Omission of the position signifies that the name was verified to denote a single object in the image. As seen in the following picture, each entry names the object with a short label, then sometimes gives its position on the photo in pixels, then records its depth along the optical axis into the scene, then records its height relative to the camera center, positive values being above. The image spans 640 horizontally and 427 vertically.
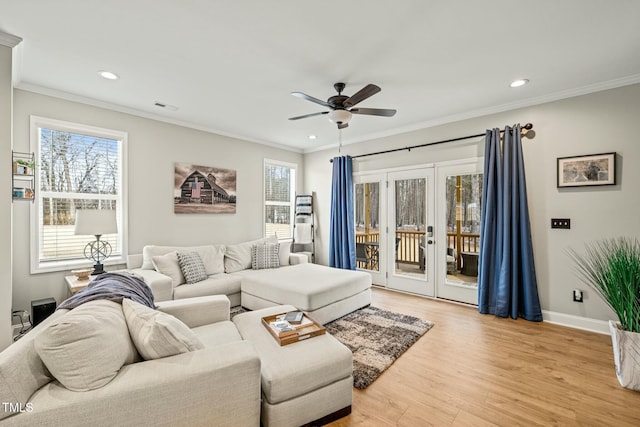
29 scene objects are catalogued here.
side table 2.91 -0.72
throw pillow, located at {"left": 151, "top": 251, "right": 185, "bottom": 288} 3.52 -0.66
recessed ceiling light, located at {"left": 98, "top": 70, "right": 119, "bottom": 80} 2.84 +1.43
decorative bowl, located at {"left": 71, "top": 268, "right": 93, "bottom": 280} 3.12 -0.66
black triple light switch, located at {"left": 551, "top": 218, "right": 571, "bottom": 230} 3.33 -0.13
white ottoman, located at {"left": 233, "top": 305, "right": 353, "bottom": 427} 1.62 -1.01
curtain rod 3.52 +1.07
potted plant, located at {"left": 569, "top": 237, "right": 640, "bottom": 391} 2.15 -0.78
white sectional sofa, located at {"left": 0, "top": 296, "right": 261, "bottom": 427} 1.07 -0.74
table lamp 2.98 -0.10
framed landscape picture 3.09 +0.47
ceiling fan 2.95 +1.10
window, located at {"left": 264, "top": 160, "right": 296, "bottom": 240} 5.65 +0.34
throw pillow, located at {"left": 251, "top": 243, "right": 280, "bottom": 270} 4.47 -0.68
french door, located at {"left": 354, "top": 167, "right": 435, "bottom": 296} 4.48 -0.26
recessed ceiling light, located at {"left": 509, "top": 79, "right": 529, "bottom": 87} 3.04 +1.42
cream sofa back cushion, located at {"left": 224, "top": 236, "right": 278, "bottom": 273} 4.31 -0.68
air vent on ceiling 3.63 +1.43
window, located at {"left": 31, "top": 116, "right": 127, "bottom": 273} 3.21 +0.36
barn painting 4.30 +0.40
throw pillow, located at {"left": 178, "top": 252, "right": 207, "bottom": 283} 3.64 -0.70
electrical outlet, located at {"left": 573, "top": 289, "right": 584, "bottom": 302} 3.24 -0.96
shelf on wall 2.52 +0.31
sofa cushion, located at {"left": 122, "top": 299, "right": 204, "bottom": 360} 1.40 -0.61
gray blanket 1.62 -0.48
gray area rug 2.40 -1.30
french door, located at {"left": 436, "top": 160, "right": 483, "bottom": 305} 4.05 -0.25
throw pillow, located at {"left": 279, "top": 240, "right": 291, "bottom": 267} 4.73 -0.67
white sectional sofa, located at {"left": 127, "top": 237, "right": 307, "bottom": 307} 3.19 -0.72
